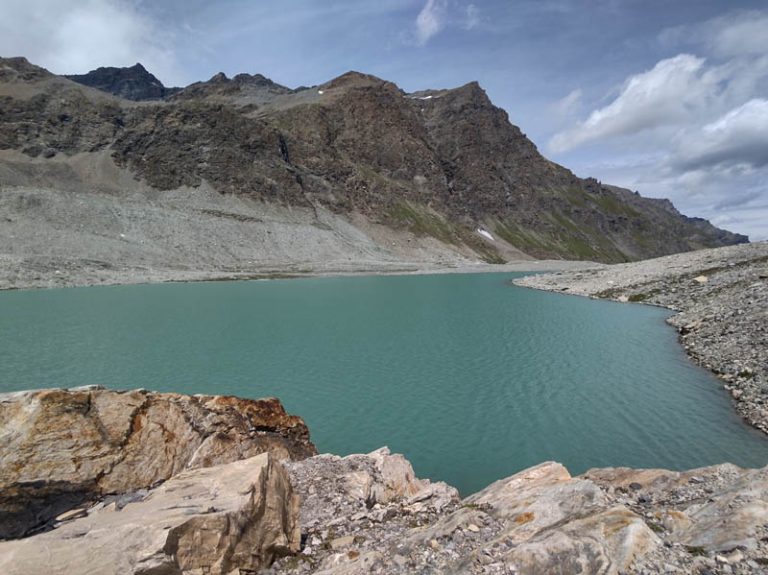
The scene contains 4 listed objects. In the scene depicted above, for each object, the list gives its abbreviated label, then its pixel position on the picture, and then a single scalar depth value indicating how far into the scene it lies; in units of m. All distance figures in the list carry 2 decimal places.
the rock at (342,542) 10.54
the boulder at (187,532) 7.62
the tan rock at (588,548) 7.69
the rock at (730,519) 8.09
